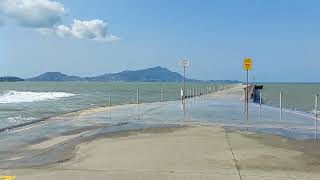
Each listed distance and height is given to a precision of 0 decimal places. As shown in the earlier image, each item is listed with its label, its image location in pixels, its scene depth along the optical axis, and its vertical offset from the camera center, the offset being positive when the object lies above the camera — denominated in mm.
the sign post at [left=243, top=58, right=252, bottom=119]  21750 +1072
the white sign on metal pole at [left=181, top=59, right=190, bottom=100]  27562 +1368
